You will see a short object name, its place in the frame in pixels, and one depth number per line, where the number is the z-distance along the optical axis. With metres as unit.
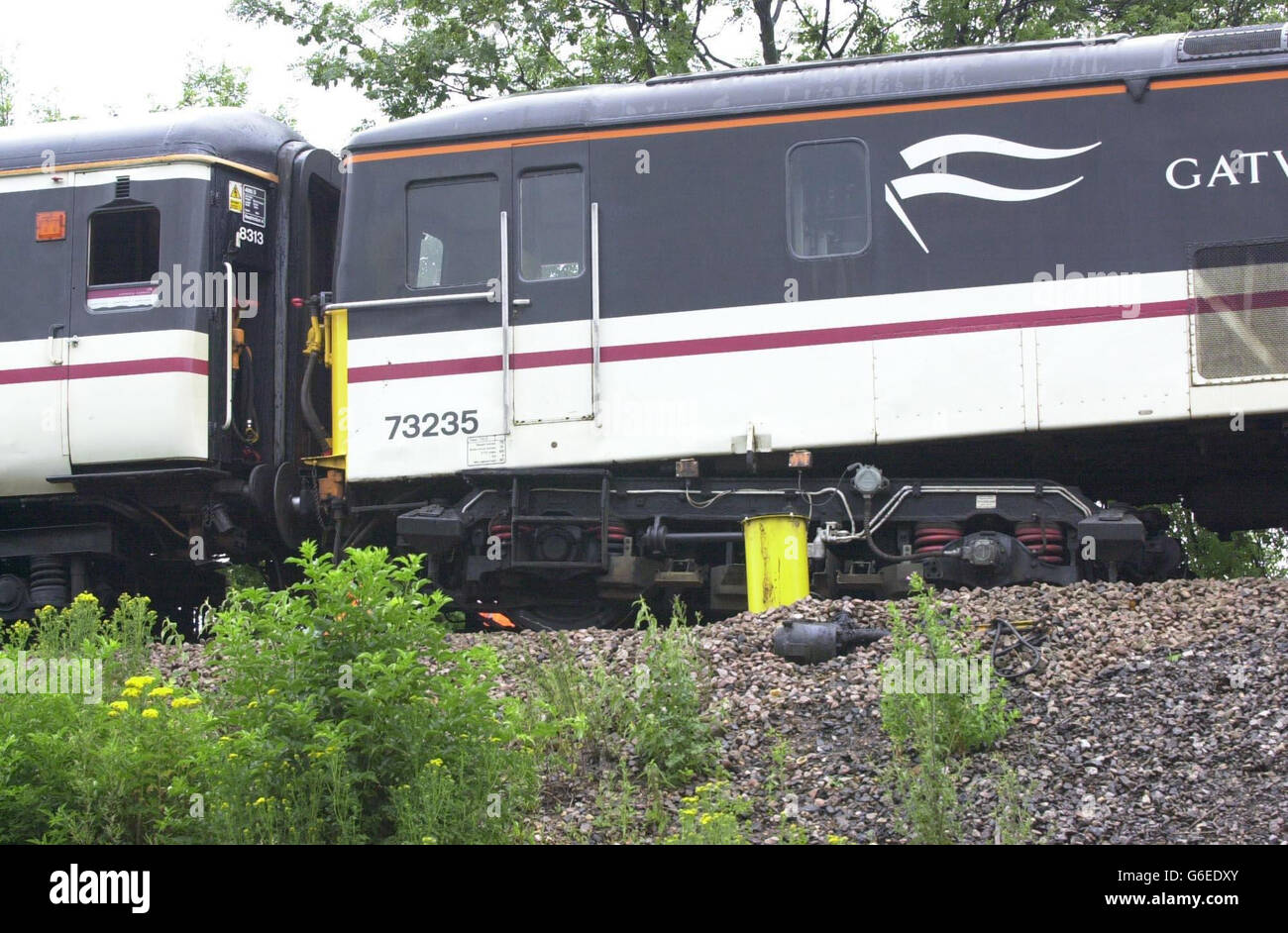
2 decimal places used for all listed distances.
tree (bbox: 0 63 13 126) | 27.84
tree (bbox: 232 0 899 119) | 18.58
